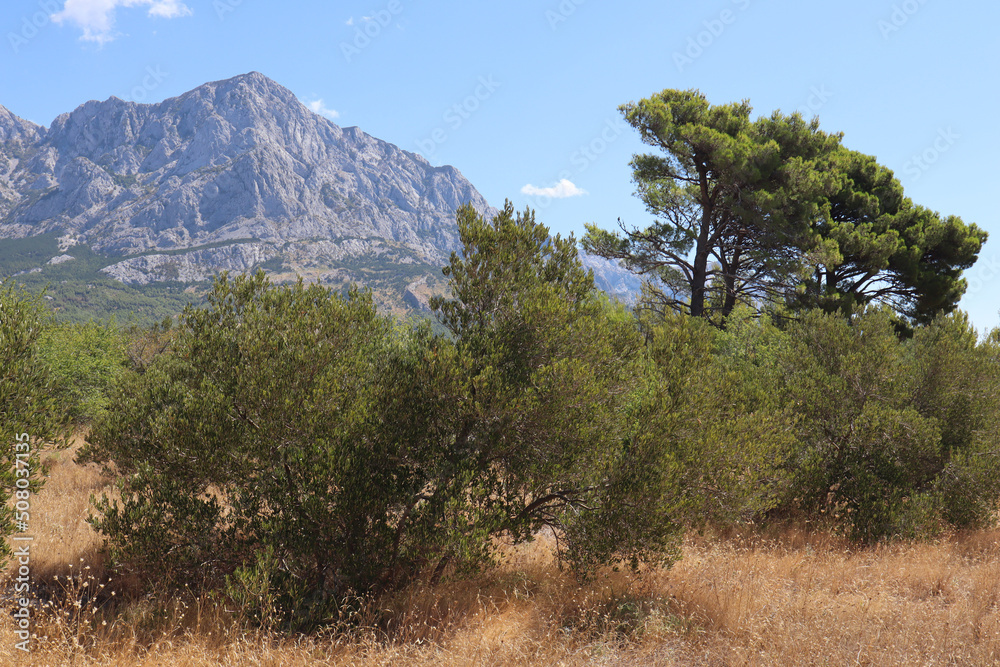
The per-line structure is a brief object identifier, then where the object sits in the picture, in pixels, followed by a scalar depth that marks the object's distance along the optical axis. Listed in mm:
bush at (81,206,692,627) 7449
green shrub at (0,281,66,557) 6480
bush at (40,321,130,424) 21656
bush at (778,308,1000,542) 12242
